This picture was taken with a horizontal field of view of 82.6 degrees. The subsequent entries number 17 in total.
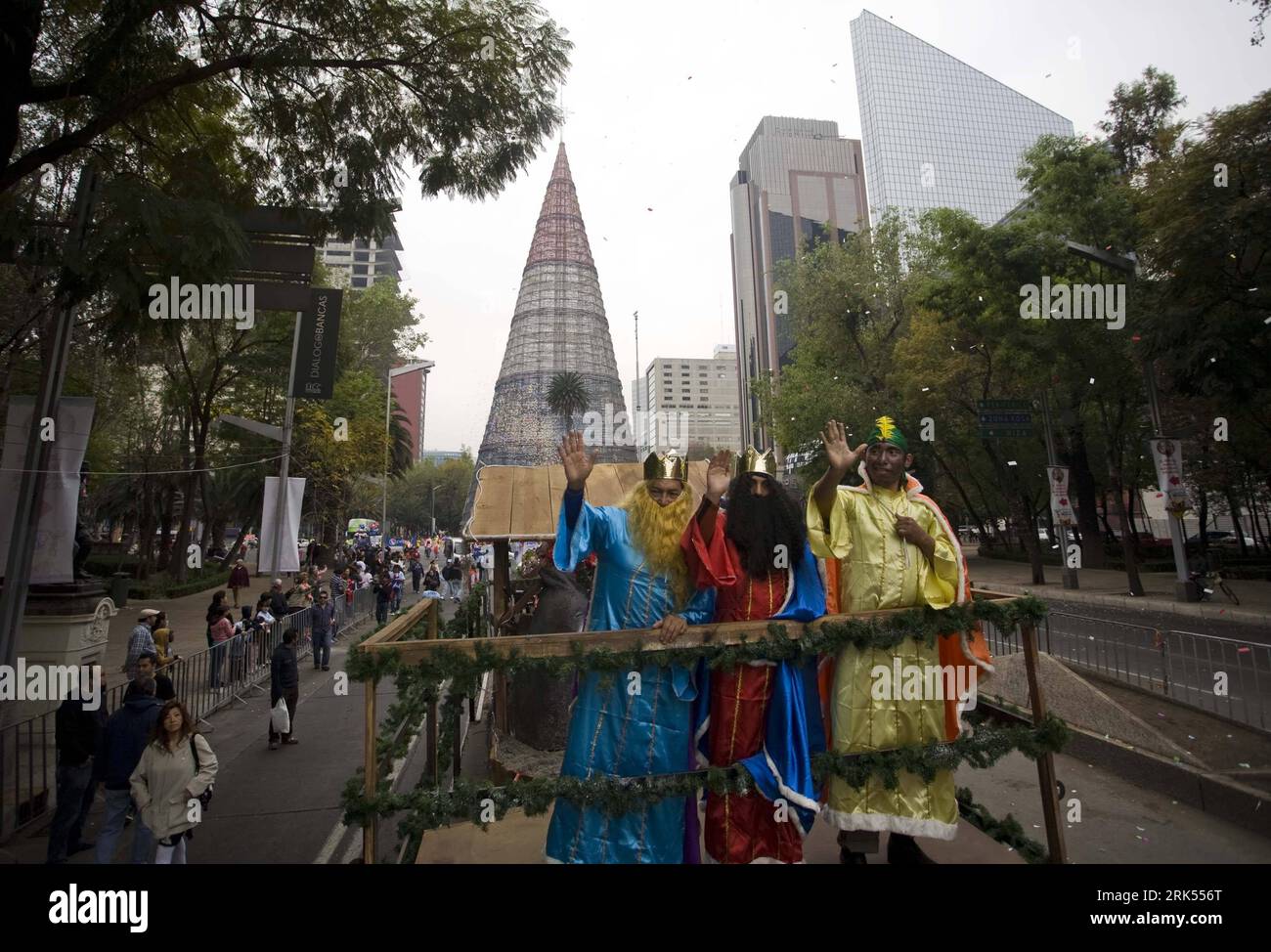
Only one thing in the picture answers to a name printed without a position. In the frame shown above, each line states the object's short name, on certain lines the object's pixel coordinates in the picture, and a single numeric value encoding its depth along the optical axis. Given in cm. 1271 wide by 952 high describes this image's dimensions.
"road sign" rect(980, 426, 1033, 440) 1942
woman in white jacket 432
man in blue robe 330
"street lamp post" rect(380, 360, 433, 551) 1978
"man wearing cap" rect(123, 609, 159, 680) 876
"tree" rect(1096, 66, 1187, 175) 2053
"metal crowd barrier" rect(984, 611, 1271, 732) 738
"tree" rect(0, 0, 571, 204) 595
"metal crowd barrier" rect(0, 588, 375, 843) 590
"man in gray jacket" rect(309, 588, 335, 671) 1387
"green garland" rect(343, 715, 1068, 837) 300
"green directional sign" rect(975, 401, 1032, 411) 1978
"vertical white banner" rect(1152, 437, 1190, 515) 1683
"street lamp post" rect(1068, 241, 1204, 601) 1509
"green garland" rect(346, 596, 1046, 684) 302
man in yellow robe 345
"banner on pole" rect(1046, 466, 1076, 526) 2116
